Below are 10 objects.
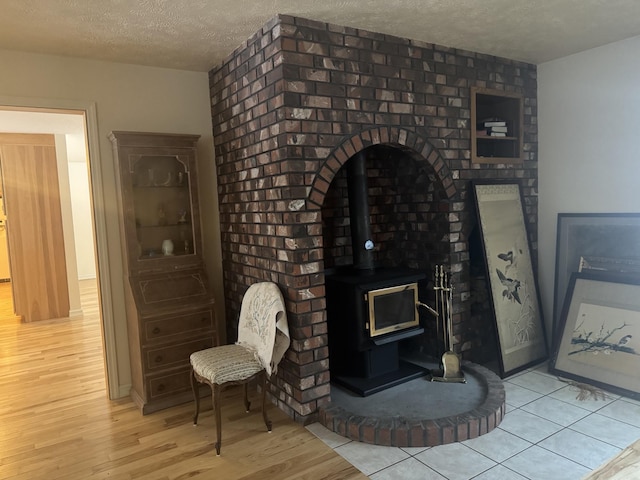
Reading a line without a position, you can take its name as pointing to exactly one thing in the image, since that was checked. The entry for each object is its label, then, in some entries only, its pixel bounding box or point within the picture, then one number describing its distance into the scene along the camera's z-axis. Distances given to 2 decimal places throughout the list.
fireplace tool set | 3.12
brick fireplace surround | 2.71
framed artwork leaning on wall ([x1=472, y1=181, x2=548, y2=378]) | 3.43
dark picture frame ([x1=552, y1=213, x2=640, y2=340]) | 3.32
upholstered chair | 2.61
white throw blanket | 2.71
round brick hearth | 2.51
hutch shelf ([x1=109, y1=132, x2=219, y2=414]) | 3.13
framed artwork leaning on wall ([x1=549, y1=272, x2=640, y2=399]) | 3.07
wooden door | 5.68
